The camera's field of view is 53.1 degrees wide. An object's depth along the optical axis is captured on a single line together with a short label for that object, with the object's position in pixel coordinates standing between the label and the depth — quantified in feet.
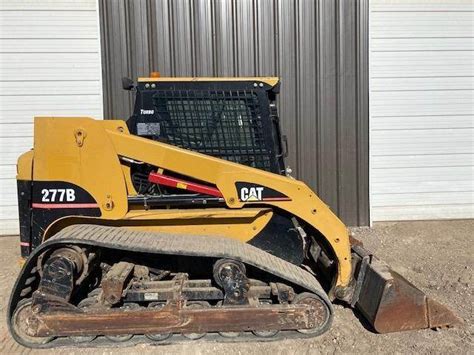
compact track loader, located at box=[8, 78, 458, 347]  12.34
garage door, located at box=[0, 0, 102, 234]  23.89
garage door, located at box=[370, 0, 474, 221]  25.31
